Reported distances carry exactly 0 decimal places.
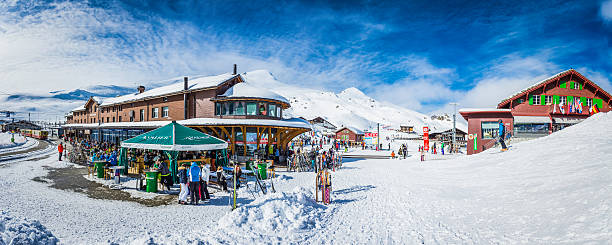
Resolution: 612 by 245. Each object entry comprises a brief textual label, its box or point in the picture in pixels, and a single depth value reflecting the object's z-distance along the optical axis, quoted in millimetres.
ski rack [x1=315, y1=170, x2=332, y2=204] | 9914
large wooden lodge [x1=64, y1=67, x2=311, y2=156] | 22156
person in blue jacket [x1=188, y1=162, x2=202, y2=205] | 9619
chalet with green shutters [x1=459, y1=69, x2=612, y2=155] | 27469
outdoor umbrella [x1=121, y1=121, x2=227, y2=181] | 12484
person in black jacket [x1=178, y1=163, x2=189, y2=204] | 9633
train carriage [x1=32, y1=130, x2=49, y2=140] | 54812
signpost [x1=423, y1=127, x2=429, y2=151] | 31125
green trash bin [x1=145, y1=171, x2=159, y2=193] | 11172
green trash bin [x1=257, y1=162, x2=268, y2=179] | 14688
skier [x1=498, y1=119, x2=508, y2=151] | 16391
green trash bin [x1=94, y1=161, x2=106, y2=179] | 14016
